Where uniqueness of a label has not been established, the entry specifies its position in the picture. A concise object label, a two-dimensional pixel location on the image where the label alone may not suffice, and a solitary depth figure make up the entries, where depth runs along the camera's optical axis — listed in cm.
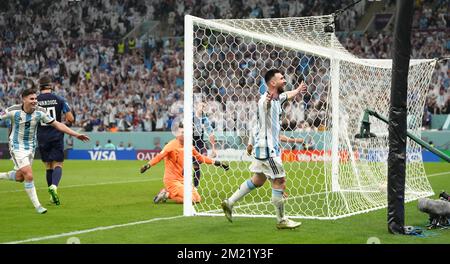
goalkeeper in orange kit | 1298
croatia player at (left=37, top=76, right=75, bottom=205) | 1291
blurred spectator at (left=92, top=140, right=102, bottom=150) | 3269
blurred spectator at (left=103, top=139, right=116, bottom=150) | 3244
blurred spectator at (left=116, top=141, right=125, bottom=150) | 3266
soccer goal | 1119
